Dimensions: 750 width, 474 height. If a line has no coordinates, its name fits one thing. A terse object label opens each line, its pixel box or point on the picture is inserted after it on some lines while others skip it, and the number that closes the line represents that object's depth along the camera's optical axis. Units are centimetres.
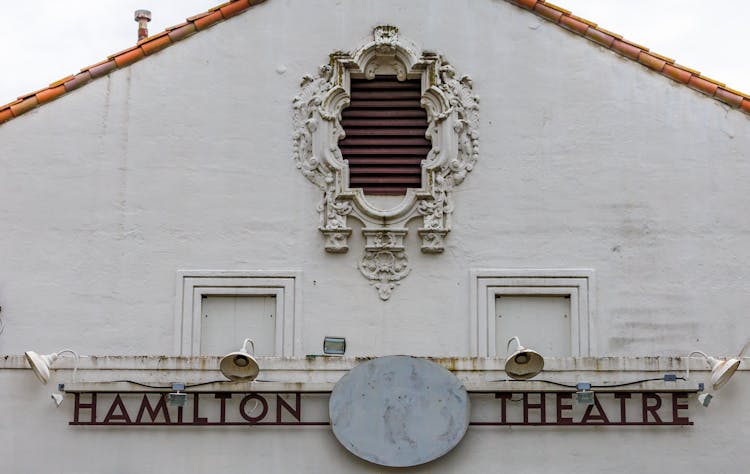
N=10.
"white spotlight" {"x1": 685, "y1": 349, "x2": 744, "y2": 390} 1944
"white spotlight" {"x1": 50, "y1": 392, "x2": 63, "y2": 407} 1975
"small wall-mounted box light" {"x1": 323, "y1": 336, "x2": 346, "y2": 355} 2122
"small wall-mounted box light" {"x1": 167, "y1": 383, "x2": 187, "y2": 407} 1959
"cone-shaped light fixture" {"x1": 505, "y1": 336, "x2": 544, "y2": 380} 1920
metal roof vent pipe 2667
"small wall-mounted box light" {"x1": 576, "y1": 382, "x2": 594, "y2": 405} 1948
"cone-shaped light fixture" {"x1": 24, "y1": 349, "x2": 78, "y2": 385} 1964
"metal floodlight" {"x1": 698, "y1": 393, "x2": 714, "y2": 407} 1959
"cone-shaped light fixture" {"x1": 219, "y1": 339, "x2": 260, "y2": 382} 1933
